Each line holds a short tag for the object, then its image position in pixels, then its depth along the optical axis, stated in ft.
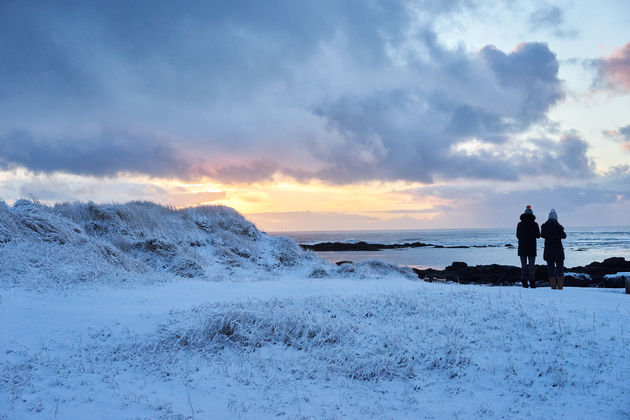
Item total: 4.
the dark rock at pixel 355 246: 207.61
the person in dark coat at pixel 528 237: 47.11
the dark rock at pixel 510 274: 68.32
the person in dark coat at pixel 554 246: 45.50
